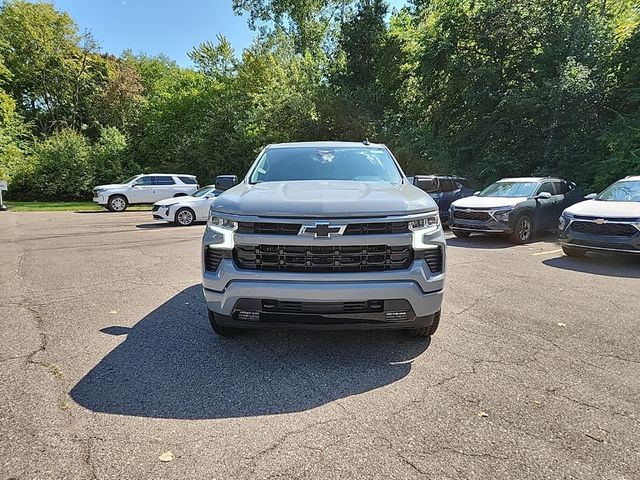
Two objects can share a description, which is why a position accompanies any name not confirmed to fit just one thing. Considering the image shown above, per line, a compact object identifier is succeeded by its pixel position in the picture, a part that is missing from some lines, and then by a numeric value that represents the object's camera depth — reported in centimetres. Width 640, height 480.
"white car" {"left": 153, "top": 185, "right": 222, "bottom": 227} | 1365
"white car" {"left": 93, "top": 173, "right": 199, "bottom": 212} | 1864
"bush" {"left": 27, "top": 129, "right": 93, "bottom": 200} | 2370
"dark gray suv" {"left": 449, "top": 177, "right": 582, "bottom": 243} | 959
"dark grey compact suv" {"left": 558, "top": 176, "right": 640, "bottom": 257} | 710
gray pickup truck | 318
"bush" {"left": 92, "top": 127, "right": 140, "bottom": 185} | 2505
